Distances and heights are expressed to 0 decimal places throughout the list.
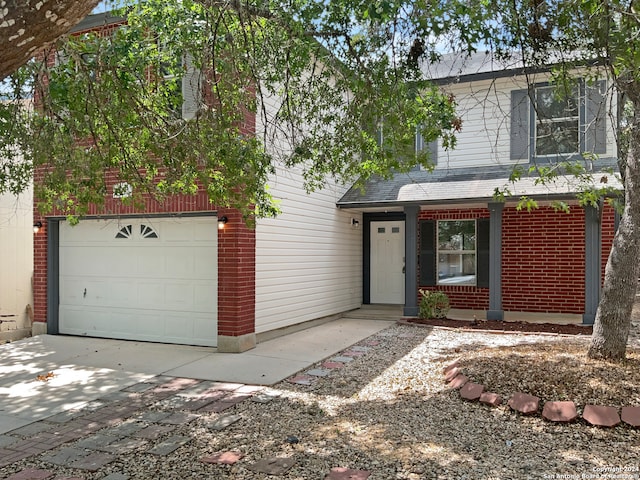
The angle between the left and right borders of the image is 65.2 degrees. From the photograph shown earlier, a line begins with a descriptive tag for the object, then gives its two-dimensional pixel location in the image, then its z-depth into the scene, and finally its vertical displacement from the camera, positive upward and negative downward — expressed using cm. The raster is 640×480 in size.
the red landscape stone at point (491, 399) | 507 -163
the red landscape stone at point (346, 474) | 362 -172
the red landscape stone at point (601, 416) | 441 -158
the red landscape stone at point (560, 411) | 457 -159
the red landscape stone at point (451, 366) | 651 -166
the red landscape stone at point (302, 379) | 638 -181
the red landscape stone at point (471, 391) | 530 -163
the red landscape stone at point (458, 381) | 573 -165
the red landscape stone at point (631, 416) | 436 -156
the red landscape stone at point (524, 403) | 480 -159
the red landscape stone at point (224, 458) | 398 -176
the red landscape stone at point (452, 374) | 610 -165
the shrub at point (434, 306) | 1115 -147
